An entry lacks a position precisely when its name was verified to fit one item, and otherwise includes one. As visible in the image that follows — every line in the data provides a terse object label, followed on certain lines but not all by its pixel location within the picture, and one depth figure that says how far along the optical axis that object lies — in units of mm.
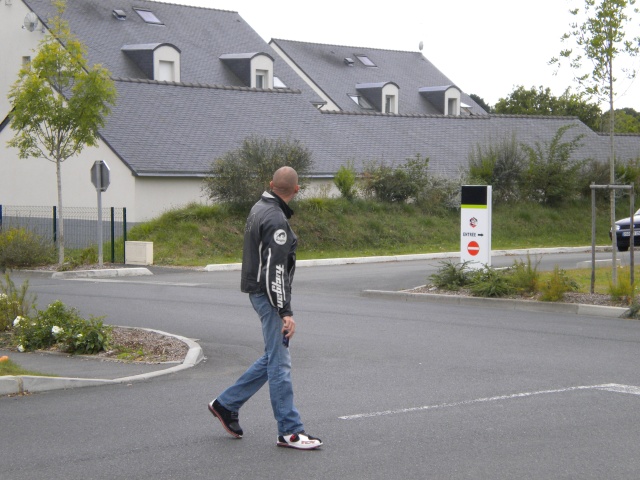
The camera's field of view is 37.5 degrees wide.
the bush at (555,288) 16125
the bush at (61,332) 10938
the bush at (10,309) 12109
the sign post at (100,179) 25078
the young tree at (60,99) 24812
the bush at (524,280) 16984
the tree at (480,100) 99394
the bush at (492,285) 17156
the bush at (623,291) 15477
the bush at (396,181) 35156
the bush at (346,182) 34188
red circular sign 18250
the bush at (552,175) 38562
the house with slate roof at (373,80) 55531
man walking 6527
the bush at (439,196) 35969
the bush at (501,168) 37531
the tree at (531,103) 77750
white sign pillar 18078
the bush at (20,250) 25766
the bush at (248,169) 30641
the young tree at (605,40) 19406
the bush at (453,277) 18156
